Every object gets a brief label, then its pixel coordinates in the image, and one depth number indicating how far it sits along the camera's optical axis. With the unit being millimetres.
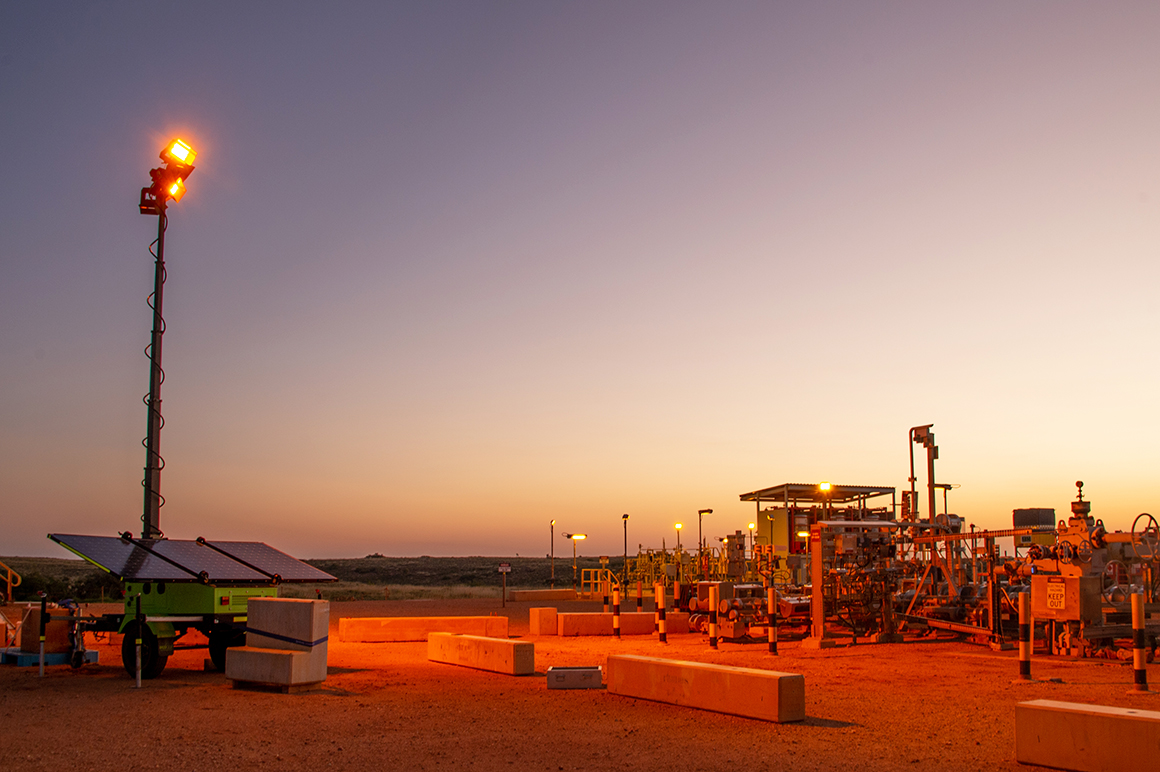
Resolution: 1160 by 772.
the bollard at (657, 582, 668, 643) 21438
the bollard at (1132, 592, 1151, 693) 13273
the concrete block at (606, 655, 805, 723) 10920
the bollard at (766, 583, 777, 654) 18719
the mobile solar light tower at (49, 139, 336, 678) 14602
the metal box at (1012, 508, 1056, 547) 26969
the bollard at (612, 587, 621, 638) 23797
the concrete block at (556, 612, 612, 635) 24500
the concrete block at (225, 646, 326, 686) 13078
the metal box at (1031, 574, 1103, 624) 18125
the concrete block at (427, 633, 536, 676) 15594
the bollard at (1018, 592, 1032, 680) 14844
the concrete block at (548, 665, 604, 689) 13852
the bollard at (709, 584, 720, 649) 19844
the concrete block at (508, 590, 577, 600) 42344
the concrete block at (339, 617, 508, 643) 22797
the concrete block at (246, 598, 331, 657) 13305
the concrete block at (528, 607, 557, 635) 24594
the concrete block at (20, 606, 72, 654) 17016
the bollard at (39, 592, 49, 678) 14627
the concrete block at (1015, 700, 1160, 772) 8117
